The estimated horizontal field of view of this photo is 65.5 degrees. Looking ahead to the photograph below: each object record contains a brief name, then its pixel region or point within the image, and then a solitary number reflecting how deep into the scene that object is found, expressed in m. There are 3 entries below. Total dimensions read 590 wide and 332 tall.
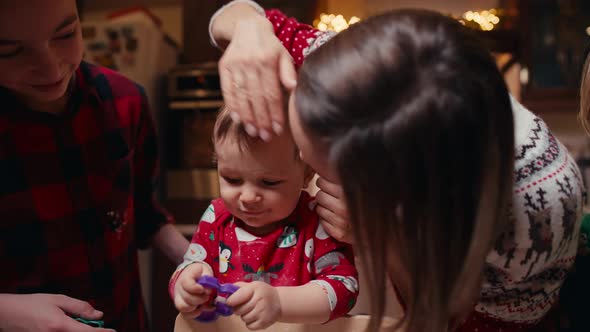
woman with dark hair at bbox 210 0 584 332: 0.44
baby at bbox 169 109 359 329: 0.62
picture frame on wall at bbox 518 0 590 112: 2.17
